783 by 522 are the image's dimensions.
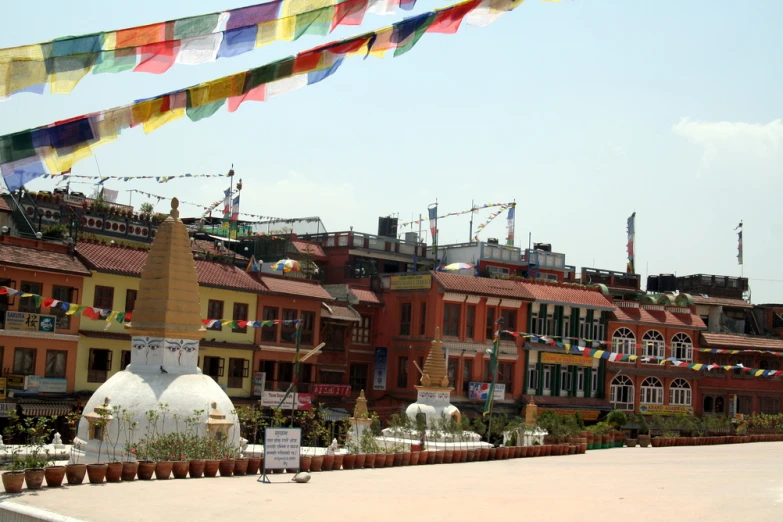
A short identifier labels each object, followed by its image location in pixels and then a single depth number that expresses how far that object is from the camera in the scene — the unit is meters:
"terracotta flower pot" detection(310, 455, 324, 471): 26.27
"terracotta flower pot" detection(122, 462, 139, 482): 21.95
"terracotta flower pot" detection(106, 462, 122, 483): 21.66
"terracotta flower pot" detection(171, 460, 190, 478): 22.94
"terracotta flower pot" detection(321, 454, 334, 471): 26.72
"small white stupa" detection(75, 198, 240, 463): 26.20
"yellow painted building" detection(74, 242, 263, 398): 41.59
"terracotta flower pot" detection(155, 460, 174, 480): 22.53
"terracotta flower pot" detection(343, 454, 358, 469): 27.61
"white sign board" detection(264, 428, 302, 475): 23.05
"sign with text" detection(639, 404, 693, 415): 60.16
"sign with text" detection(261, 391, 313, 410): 44.38
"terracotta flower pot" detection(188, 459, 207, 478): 23.34
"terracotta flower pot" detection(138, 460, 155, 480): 22.30
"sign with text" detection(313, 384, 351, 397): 49.41
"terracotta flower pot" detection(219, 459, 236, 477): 23.78
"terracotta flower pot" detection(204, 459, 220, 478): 23.50
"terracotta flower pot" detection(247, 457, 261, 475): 24.45
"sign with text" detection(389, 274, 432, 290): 53.00
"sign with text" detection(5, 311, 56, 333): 38.44
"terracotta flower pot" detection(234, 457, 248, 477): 24.17
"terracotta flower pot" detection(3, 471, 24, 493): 19.62
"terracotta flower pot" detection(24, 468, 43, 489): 20.08
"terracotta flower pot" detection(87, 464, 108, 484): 21.33
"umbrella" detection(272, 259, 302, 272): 52.20
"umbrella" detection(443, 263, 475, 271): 58.47
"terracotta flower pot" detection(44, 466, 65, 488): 20.45
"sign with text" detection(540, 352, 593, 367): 57.00
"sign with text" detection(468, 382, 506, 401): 52.57
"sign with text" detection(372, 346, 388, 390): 54.62
